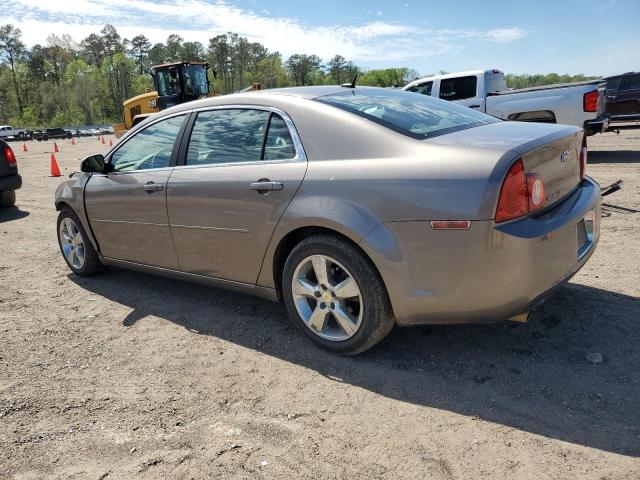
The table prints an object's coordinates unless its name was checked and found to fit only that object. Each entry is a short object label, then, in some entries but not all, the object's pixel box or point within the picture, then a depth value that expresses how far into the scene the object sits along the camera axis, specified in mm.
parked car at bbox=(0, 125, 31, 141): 57238
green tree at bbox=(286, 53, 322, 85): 115500
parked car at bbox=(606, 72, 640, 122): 14008
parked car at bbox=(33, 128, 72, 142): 58625
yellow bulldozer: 18952
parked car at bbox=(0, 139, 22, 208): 8992
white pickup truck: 9844
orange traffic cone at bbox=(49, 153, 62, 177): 14336
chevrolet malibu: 2504
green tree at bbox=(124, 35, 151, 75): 117288
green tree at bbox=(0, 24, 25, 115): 91312
